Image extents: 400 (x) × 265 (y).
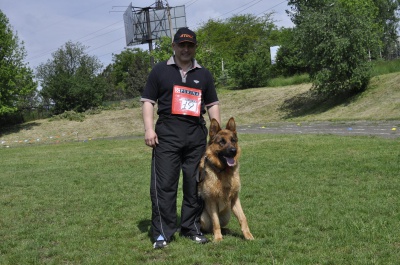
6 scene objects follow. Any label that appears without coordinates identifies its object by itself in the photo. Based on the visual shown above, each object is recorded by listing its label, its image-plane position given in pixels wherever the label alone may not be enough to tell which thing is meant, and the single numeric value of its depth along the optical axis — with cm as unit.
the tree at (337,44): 2539
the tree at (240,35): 6450
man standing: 457
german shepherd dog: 448
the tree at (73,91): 3903
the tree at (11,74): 3281
